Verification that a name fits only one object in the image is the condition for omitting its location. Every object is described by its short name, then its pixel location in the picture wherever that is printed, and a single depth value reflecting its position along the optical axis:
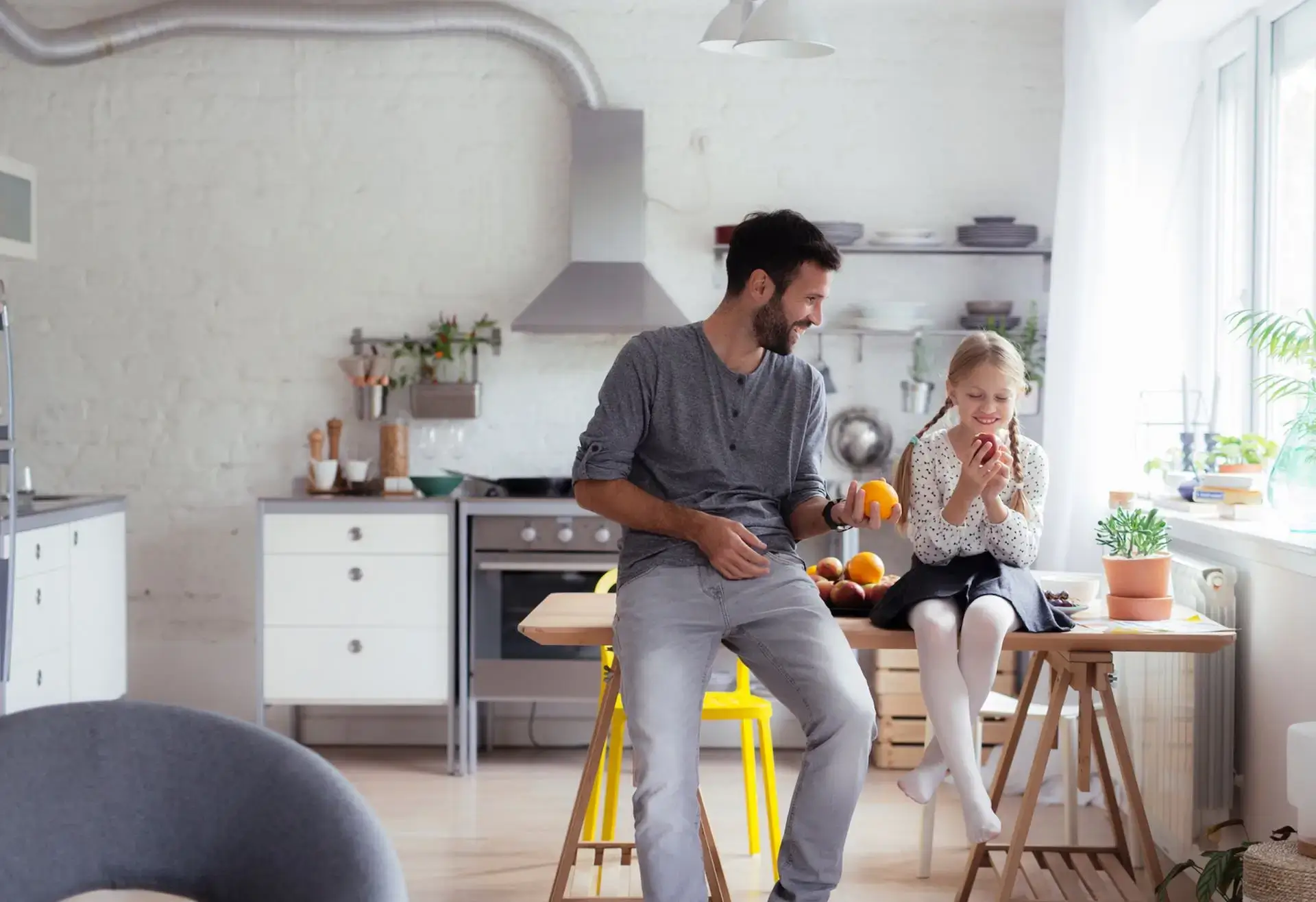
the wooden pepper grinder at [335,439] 5.02
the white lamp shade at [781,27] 3.43
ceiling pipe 4.93
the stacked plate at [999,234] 4.94
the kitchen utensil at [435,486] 4.79
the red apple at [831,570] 3.05
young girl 2.72
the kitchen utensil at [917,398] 5.07
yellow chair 3.35
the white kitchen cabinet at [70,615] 4.07
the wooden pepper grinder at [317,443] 4.95
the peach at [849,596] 2.92
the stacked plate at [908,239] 4.95
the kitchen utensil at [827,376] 5.11
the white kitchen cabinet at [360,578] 4.62
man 2.47
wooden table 2.71
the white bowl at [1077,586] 3.04
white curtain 4.08
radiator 3.16
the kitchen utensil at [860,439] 5.18
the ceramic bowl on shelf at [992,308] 5.01
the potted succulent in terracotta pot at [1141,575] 2.87
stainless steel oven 4.64
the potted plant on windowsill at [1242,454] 3.52
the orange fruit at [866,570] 3.02
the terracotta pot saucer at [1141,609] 2.86
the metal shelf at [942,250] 4.97
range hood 4.96
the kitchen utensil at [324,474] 4.88
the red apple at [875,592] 2.94
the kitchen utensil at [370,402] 5.06
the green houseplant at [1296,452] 2.97
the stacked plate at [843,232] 4.96
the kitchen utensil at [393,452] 5.01
